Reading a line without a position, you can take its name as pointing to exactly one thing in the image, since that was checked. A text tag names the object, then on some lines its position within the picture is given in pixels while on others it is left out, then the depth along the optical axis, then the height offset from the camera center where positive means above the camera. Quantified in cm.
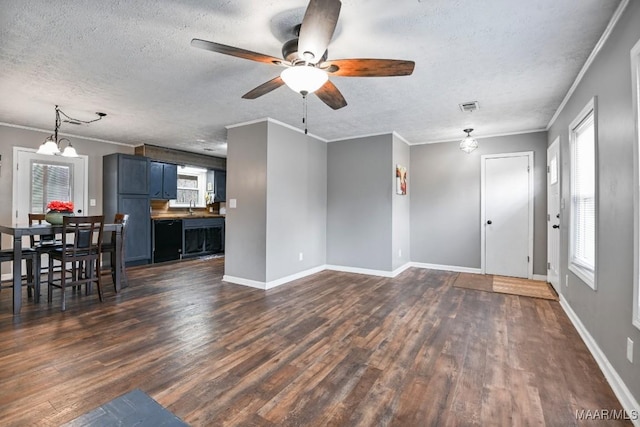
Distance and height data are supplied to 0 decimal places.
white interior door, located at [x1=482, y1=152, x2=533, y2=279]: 509 +2
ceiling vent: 371 +134
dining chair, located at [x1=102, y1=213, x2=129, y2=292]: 421 -49
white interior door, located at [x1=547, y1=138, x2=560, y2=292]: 412 +2
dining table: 326 -31
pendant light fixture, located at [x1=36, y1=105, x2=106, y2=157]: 372 +83
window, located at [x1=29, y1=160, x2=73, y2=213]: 517 +52
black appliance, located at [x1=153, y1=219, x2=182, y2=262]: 632 -53
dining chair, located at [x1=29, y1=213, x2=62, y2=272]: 379 -39
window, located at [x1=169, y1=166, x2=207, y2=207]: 744 +66
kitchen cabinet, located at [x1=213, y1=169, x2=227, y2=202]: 774 +74
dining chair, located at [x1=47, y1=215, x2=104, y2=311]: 349 -44
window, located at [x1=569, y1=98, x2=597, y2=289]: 275 +19
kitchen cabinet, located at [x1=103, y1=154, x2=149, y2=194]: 572 +77
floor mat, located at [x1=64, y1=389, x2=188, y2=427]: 89 -60
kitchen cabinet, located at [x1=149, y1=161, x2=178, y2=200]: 640 +71
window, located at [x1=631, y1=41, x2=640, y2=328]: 175 +15
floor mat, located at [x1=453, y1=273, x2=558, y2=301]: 422 -104
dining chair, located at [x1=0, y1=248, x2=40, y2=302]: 352 -64
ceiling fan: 162 +100
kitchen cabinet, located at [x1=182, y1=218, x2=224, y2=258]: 676 -51
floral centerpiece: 365 +3
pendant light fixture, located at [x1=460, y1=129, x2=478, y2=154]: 499 +115
